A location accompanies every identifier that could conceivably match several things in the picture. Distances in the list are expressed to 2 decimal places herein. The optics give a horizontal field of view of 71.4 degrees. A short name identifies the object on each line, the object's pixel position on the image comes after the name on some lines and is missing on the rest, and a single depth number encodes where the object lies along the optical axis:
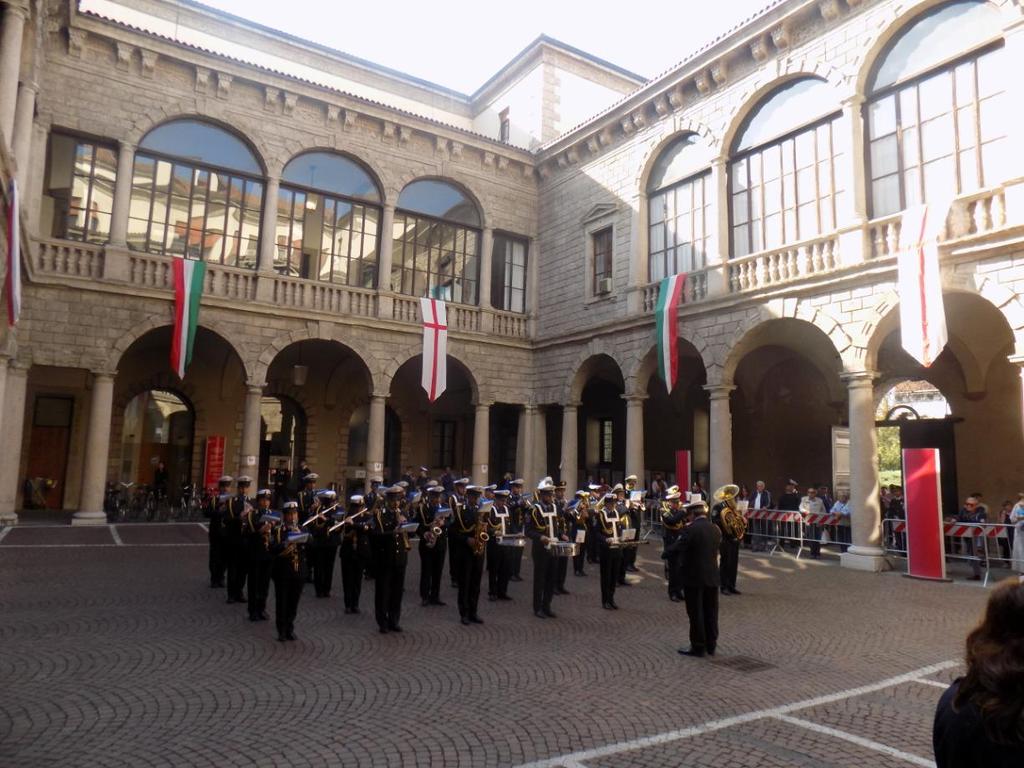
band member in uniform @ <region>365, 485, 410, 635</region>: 8.11
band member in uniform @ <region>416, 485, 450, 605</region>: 9.37
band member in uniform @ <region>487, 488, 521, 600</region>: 10.28
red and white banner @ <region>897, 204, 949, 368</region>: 12.06
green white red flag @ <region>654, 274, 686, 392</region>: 17.45
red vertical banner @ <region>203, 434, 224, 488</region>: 21.33
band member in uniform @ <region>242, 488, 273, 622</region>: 8.35
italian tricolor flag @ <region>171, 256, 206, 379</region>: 16.98
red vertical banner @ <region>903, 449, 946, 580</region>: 12.02
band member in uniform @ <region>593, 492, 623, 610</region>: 9.55
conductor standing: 7.31
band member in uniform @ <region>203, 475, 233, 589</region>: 10.13
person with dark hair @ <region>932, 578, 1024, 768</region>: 1.80
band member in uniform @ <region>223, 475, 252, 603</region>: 9.37
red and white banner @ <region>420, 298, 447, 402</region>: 20.47
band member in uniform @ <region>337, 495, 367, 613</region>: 9.04
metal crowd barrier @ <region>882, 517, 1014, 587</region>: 12.37
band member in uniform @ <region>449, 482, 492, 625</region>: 8.71
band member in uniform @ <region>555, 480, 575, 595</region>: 10.59
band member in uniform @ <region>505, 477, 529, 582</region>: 11.29
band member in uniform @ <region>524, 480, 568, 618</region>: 9.11
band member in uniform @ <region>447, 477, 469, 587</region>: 9.04
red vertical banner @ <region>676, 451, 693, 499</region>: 17.65
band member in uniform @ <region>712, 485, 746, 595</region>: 10.70
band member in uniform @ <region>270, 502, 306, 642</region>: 7.52
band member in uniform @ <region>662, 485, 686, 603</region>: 10.26
